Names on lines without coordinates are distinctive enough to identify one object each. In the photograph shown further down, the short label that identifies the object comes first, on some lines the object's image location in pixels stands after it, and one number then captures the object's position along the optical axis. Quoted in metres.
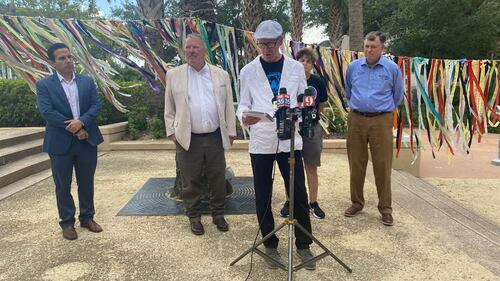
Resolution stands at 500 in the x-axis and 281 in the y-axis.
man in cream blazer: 3.63
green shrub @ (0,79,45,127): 9.41
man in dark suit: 3.51
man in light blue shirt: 3.91
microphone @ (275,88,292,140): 2.58
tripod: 2.65
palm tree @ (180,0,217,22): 8.69
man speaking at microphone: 3.00
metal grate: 4.34
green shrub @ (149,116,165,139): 8.52
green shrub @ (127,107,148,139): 8.66
